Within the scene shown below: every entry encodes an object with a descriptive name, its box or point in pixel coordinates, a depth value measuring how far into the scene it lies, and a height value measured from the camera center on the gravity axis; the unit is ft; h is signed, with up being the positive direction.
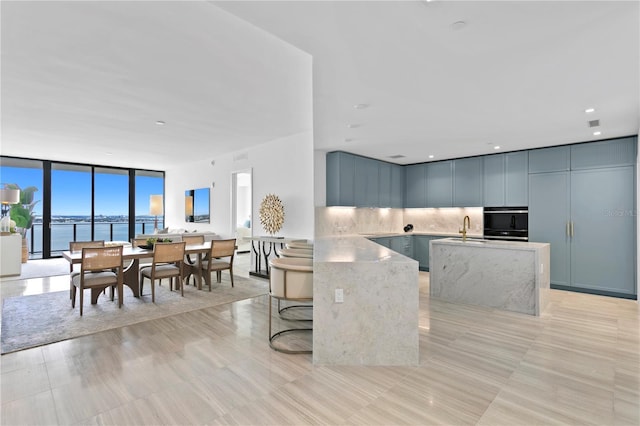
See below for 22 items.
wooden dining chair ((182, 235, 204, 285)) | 18.55 -1.61
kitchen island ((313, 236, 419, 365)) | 8.68 -2.67
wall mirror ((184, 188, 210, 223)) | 28.55 +0.78
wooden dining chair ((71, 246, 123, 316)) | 12.76 -2.54
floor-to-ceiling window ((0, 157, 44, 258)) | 27.27 +2.86
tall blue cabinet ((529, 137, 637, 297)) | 16.29 +0.10
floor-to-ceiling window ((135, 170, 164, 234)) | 33.81 +2.20
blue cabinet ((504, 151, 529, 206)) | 19.52 +2.20
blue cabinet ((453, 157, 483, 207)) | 21.59 +2.19
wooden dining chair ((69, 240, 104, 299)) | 16.28 -1.61
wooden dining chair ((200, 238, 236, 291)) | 16.83 -2.28
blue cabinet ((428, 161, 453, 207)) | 22.99 +2.20
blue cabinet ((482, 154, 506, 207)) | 20.53 +2.20
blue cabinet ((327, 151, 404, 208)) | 20.47 +2.24
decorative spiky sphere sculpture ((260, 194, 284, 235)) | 20.65 -0.02
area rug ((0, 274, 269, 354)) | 10.73 -4.04
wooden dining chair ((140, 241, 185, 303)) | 14.65 -2.29
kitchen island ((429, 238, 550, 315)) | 13.38 -2.70
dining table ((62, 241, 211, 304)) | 14.12 -2.51
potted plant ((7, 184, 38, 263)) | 25.43 +0.12
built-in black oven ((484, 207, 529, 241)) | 19.69 -0.60
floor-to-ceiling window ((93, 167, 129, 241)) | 31.50 +0.97
